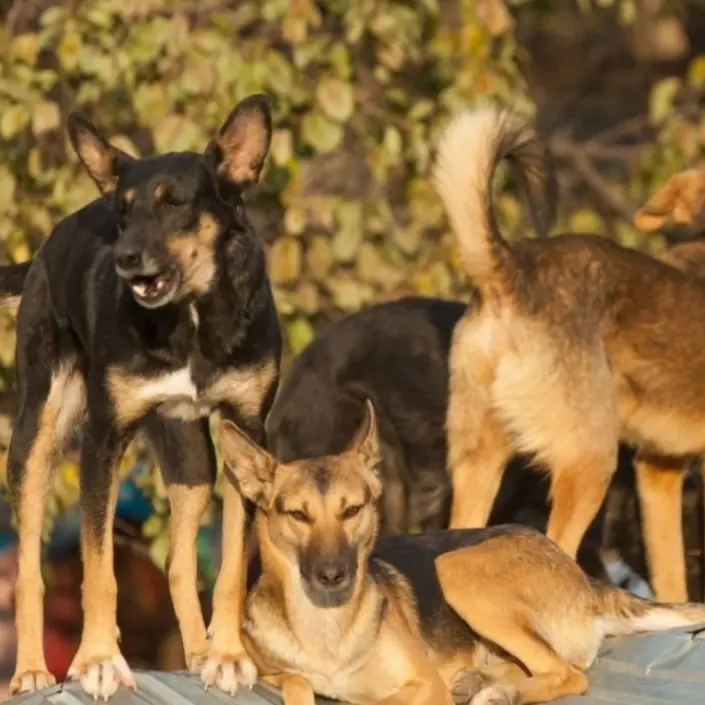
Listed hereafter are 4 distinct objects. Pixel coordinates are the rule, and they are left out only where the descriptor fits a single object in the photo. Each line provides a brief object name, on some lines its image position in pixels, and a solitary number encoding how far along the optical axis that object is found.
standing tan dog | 12.81
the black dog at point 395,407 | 14.30
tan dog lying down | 10.41
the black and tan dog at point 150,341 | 10.45
